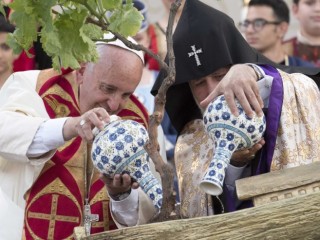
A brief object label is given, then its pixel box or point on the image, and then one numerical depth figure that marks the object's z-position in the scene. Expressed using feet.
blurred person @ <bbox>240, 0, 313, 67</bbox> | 29.66
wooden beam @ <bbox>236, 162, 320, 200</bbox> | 14.30
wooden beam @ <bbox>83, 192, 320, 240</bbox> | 12.90
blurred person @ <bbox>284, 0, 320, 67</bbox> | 30.74
